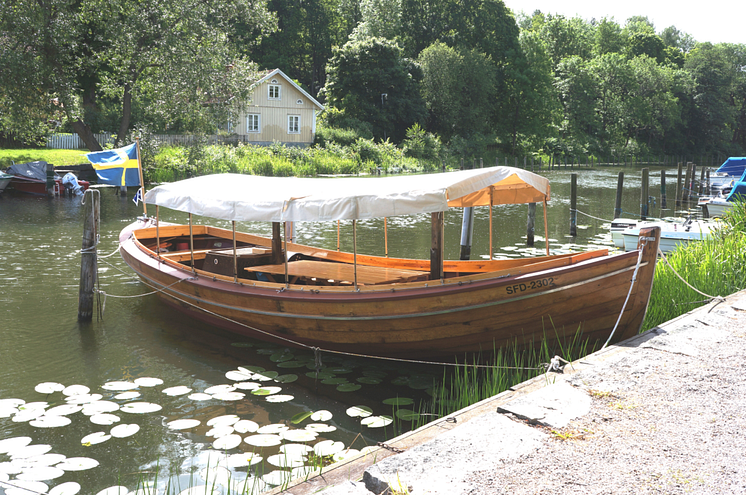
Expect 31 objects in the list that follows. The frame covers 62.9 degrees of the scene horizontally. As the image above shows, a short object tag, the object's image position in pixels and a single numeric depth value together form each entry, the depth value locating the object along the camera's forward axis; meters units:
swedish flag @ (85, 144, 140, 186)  12.16
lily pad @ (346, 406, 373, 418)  7.24
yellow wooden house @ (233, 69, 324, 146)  49.97
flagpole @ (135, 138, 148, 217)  12.24
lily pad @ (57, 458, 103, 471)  5.82
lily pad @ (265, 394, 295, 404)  7.55
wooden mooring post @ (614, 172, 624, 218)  23.29
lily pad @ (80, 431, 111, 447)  6.37
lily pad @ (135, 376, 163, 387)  8.10
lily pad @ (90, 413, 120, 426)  6.84
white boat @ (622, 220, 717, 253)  15.78
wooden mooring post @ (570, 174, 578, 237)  20.97
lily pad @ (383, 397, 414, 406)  7.57
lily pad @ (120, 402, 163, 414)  7.15
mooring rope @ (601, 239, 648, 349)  7.63
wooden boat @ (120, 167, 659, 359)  7.80
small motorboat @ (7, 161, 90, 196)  28.81
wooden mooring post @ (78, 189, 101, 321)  10.35
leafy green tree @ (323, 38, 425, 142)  54.25
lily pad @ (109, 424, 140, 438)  6.57
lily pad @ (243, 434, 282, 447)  6.31
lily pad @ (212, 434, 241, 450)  6.31
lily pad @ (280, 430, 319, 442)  6.47
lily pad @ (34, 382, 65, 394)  7.71
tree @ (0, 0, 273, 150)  27.69
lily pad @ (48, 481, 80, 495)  5.41
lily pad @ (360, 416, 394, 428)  6.89
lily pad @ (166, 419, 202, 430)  6.84
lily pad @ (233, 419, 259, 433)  6.67
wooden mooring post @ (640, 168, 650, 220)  22.52
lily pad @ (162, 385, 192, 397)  7.88
